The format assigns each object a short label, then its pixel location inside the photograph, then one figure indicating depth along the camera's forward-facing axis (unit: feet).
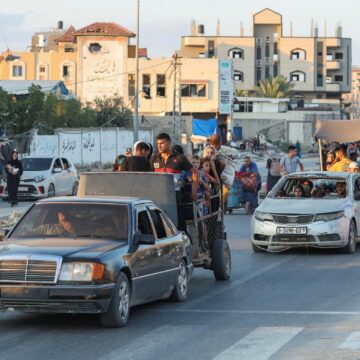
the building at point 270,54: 508.53
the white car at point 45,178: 124.16
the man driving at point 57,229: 40.14
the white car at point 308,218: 64.08
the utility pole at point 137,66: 194.93
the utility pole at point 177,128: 242.91
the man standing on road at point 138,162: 53.42
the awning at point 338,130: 119.65
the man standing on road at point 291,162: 95.40
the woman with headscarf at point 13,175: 115.14
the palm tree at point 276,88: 471.62
